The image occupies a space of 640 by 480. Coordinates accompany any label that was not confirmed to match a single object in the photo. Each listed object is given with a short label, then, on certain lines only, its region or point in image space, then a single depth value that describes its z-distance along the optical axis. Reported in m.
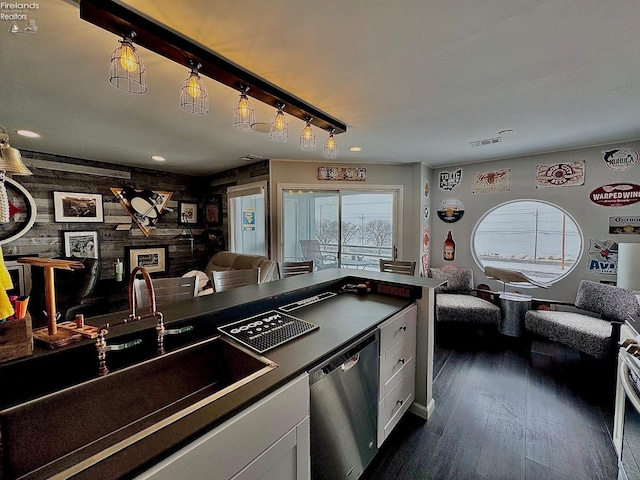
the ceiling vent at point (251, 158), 3.73
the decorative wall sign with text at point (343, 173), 3.97
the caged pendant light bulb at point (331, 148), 2.13
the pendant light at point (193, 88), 1.36
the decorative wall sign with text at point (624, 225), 2.94
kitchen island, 0.66
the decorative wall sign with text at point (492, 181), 3.71
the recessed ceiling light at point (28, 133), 2.67
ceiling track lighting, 1.08
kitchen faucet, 1.05
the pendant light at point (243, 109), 1.58
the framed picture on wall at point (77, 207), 3.65
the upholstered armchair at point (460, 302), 3.23
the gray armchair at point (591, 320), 2.38
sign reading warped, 2.95
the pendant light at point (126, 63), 1.14
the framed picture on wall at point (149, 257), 4.40
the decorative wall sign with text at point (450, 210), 4.13
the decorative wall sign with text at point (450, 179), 4.12
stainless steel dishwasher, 1.14
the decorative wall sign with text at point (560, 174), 3.24
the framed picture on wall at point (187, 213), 4.97
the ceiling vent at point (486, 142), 2.89
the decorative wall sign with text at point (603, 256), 3.05
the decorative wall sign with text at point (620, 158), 2.94
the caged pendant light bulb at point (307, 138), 1.94
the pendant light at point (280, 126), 1.79
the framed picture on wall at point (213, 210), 4.95
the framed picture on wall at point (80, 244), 3.74
